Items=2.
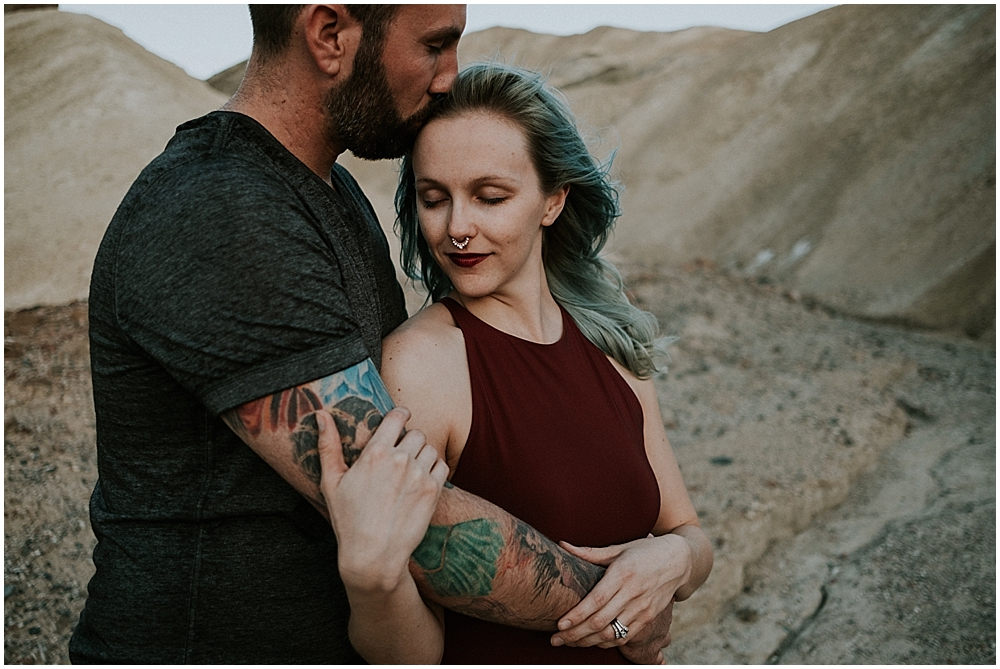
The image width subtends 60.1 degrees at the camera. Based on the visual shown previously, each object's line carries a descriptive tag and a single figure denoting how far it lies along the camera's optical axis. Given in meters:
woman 2.06
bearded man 1.55
